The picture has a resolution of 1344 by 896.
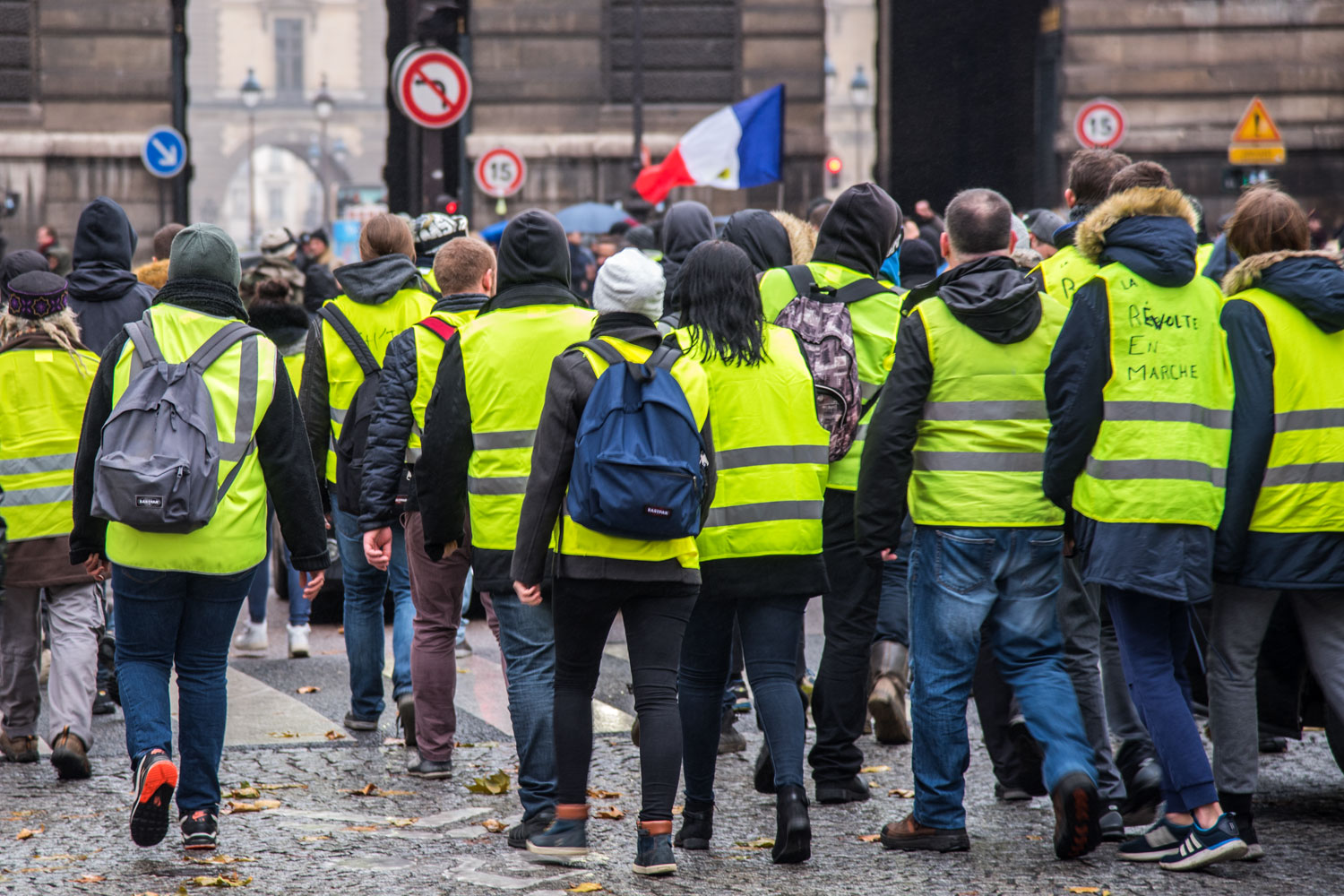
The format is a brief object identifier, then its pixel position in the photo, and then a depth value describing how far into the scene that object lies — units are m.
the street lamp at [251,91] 106.87
